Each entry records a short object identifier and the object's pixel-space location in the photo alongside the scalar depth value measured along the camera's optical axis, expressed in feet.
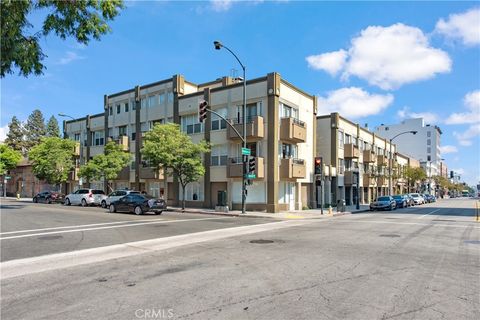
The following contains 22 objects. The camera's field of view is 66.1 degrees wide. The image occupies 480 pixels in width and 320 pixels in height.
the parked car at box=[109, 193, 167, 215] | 86.53
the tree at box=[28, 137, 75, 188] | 153.79
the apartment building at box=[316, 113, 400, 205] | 140.13
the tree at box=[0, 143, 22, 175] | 209.77
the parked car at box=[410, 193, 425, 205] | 183.99
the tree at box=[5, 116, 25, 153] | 319.06
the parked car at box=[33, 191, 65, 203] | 145.48
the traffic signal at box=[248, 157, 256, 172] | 90.12
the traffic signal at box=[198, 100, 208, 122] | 76.44
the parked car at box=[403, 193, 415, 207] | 165.46
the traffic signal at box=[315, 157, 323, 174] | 99.60
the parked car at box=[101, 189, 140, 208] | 105.12
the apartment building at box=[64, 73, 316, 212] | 102.37
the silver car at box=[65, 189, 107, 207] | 121.90
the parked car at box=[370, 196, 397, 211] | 125.59
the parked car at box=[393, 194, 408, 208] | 149.89
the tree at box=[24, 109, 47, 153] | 340.59
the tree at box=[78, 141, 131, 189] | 129.89
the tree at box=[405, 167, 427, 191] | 237.72
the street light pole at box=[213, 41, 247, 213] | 89.17
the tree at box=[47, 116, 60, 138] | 351.54
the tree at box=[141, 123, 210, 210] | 101.65
